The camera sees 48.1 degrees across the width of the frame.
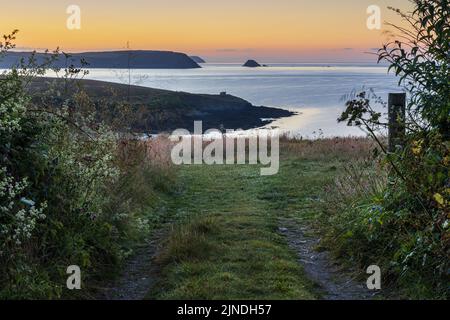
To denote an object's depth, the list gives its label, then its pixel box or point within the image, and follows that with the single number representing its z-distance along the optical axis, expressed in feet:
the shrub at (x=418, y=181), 16.99
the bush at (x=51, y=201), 15.66
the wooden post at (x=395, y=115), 22.79
